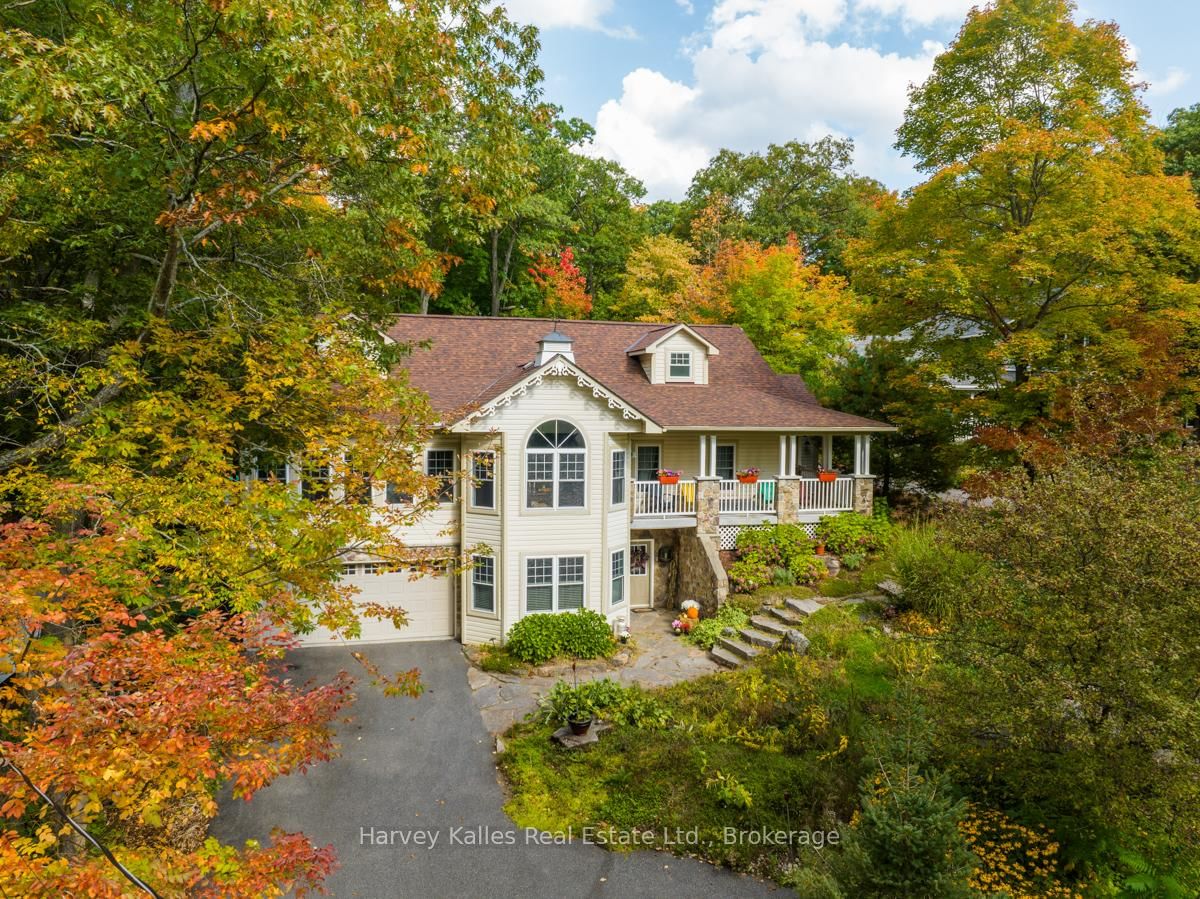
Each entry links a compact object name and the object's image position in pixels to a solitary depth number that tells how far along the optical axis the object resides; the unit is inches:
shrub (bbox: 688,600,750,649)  589.9
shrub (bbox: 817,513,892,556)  698.8
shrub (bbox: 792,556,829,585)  659.4
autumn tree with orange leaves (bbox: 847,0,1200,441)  557.3
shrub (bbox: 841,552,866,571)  673.0
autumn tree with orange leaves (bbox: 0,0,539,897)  192.2
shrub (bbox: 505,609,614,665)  568.1
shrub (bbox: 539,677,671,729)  444.8
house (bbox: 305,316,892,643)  595.2
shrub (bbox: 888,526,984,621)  514.0
